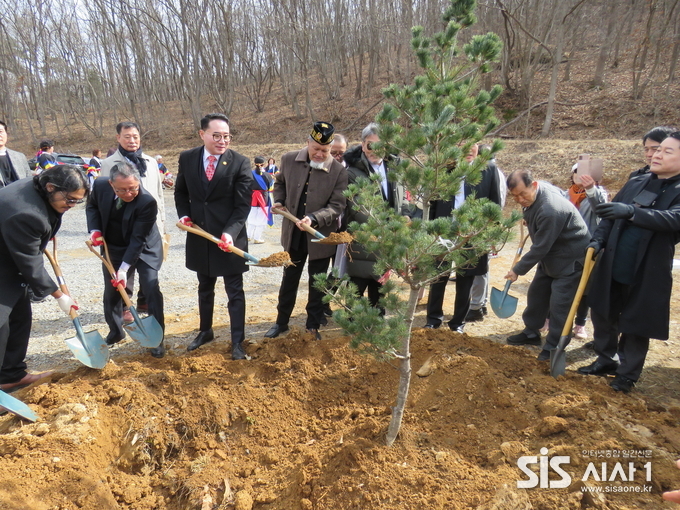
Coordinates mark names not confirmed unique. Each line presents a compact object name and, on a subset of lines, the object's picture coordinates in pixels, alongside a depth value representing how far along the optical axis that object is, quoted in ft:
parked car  48.31
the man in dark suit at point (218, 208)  11.29
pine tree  6.14
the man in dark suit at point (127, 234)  11.37
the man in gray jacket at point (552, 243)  11.26
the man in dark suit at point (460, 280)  12.32
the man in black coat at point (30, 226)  8.48
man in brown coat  11.83
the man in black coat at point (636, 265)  9.45
